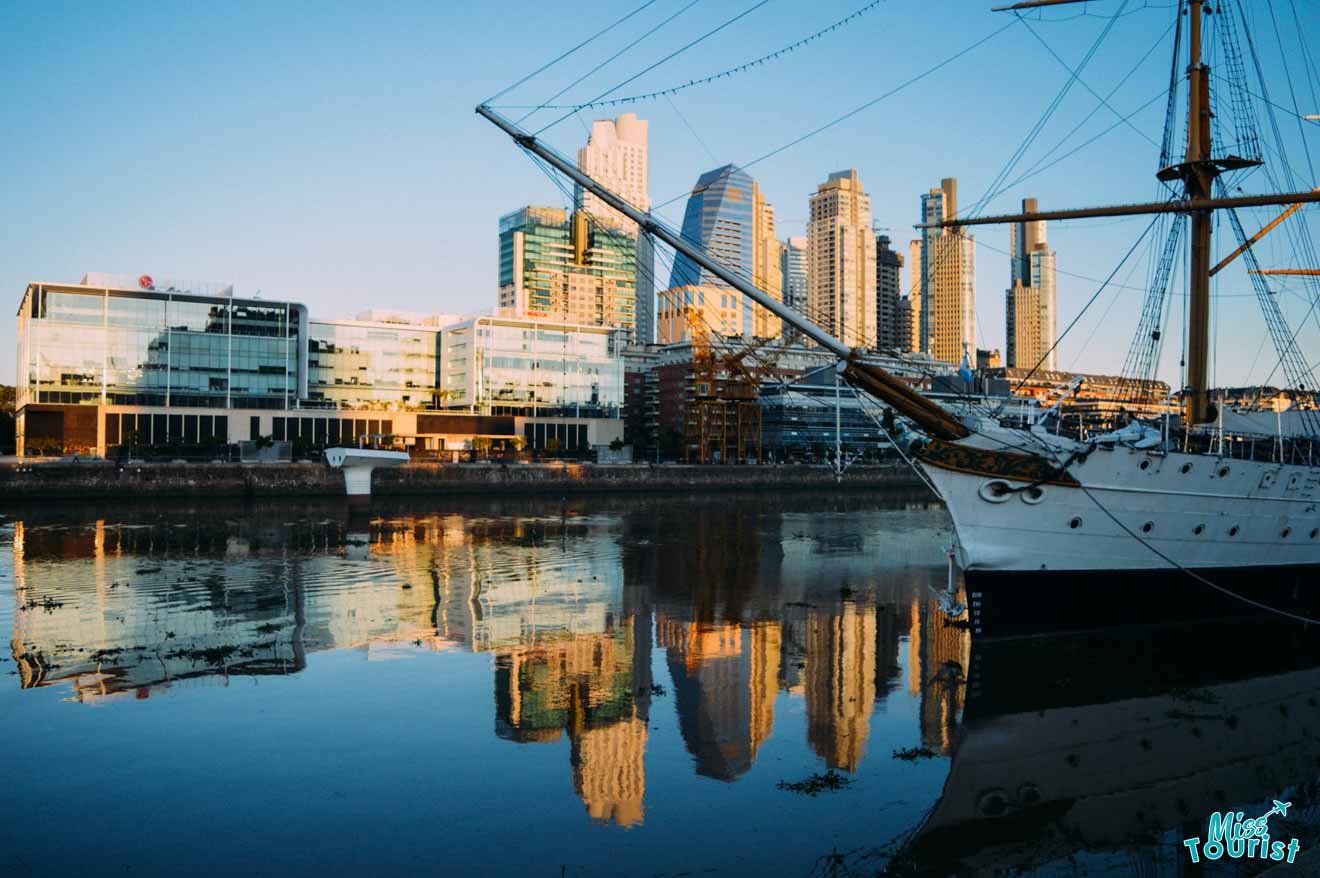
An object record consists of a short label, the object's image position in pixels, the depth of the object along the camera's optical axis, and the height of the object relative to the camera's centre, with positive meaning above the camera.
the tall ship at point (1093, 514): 23.28 -1.97
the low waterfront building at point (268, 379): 100.19 +6.81
